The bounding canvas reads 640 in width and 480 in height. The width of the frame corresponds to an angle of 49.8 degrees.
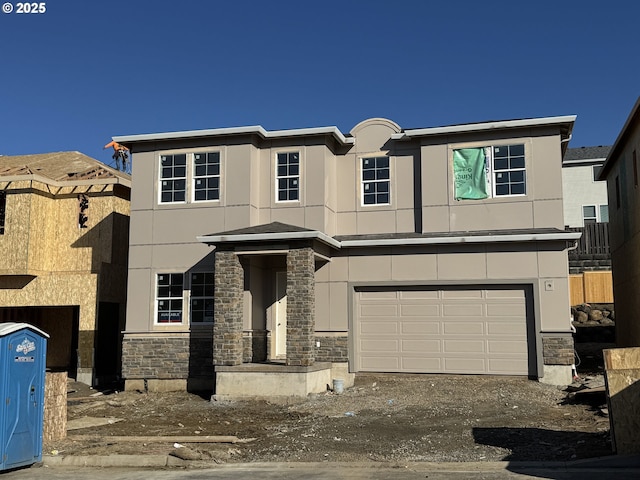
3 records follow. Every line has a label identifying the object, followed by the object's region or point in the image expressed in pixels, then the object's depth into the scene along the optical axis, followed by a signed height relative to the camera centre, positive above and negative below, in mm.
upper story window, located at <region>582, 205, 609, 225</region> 39750 +6288
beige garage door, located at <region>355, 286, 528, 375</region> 17438 -157
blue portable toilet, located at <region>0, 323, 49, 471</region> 9781 -993
